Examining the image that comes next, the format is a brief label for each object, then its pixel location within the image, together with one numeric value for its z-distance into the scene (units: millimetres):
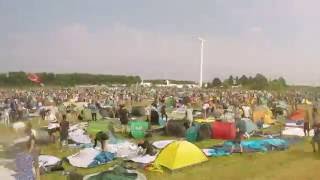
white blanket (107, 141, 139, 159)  8335
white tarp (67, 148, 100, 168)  7654
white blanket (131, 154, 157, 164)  7704
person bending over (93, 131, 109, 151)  8708
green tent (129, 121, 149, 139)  11059
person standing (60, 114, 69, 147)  9552
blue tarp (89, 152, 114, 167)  7737
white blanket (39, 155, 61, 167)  7419
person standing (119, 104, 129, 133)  12659
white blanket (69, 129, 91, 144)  9988
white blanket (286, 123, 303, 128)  13296
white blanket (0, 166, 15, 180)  6359
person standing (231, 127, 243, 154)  8871
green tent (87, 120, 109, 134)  11616
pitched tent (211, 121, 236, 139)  10884
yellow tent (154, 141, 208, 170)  7341
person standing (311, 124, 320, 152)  8782
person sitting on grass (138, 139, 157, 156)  8180
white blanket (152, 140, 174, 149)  9277
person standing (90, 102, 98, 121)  15405
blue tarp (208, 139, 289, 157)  8792
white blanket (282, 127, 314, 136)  11712
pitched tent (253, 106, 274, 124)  14447
